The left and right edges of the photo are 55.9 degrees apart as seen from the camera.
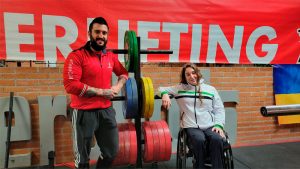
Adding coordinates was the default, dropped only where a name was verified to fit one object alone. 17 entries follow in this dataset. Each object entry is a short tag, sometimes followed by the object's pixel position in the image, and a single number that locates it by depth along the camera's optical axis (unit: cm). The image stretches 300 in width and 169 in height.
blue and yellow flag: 361
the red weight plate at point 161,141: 254
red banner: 275
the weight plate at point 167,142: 258
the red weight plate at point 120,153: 249
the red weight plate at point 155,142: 253
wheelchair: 215
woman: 237
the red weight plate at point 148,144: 251
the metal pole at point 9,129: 272
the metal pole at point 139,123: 228
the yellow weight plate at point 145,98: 221
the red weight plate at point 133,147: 252
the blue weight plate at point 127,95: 220
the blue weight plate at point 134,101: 221
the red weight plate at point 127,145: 251
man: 209
